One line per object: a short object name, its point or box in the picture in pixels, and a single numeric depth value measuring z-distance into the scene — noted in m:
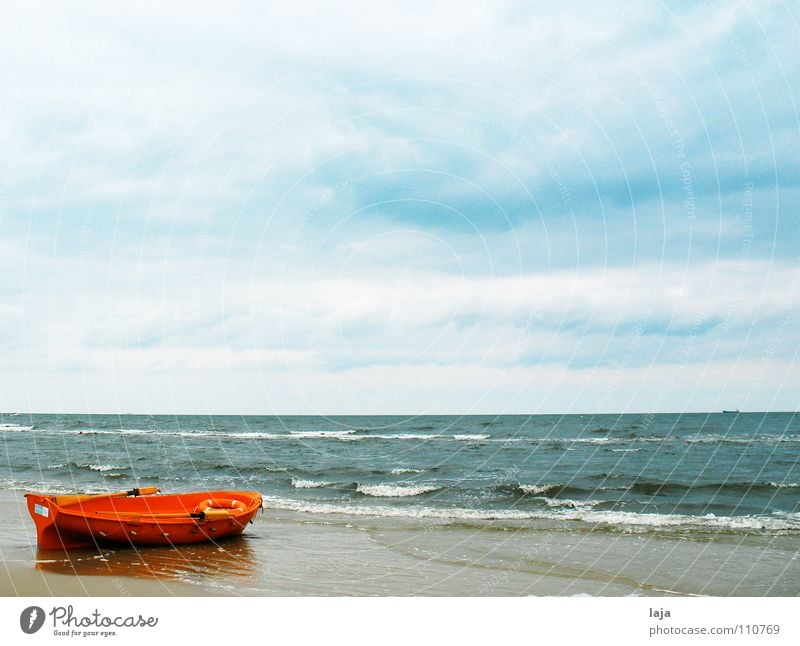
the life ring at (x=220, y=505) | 16.88
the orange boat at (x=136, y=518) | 13.87
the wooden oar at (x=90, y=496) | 14.54
